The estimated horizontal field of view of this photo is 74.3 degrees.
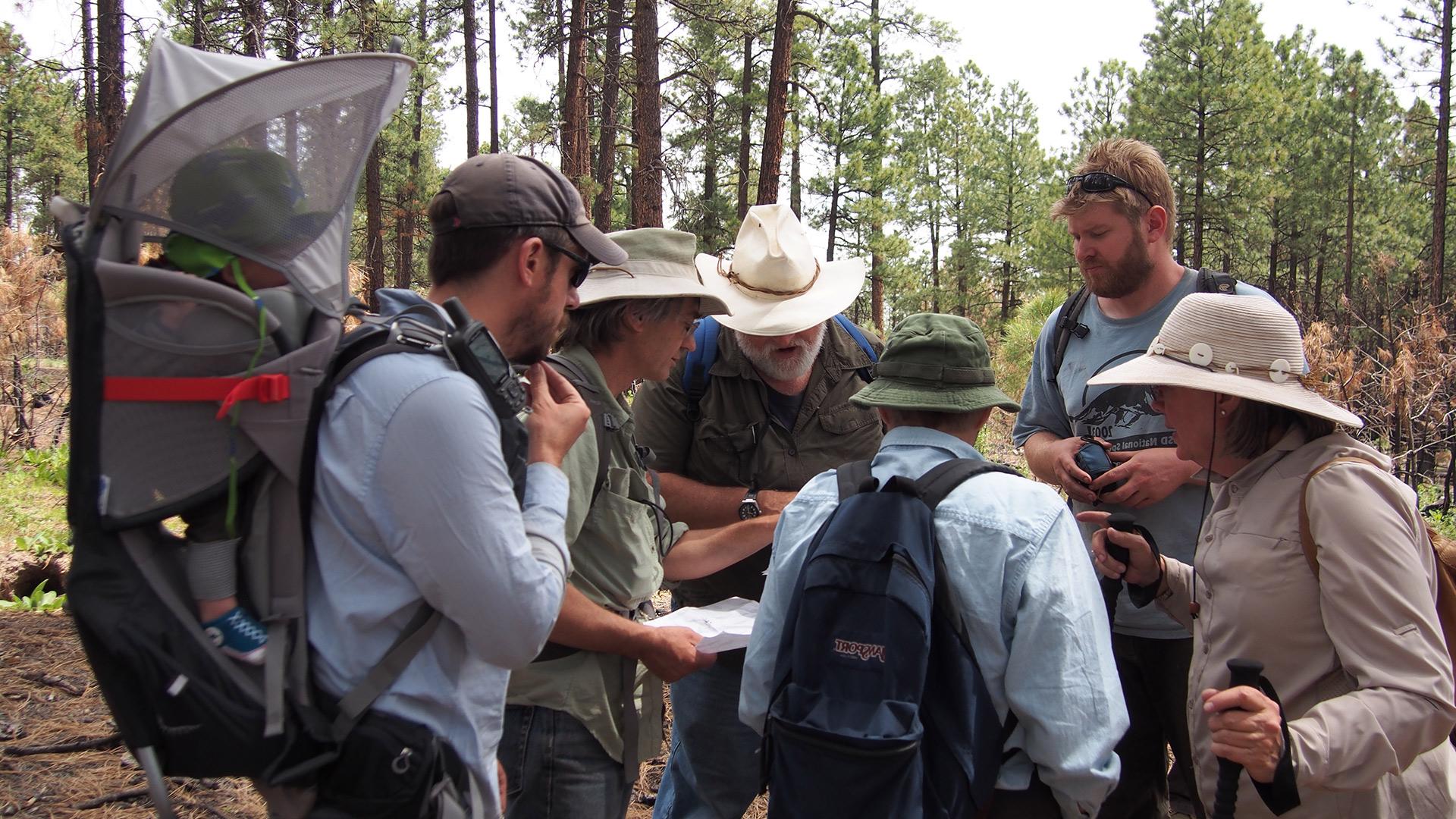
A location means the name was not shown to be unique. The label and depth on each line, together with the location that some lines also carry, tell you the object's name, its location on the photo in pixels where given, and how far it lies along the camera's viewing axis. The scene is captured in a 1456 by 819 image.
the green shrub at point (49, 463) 11.08
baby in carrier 1.32
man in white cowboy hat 2.90
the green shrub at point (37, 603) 5.81
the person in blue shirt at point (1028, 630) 1.75
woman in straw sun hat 1.77
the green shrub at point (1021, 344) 19.06
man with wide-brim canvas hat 2.05
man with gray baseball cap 1.37
